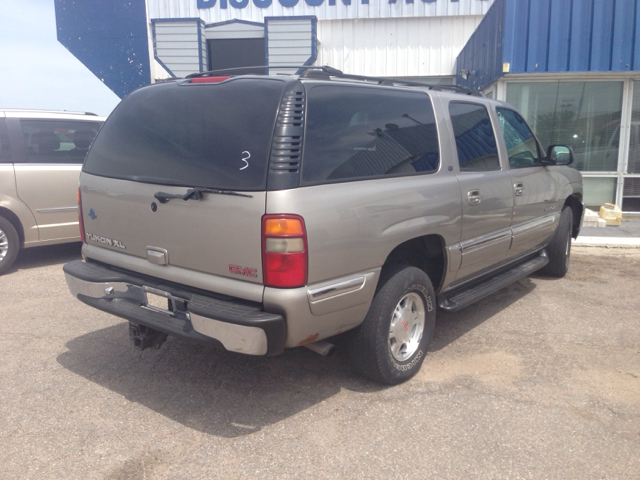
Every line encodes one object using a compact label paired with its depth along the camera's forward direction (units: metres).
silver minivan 6.41
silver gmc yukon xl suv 2.90
